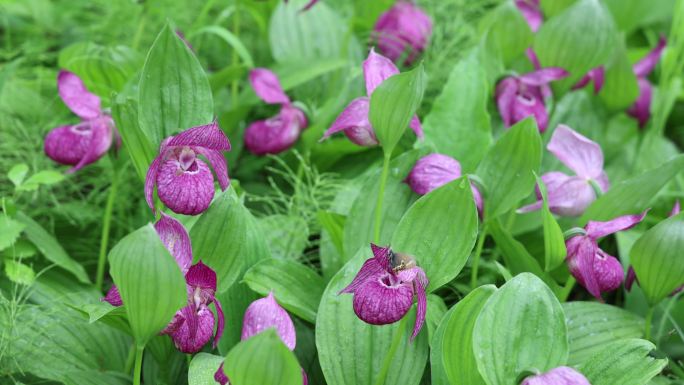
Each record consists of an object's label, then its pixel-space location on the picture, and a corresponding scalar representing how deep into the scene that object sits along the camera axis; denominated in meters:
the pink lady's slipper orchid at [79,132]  1.55
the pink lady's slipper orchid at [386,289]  1.34
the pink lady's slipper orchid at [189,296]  1.36
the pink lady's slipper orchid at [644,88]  1.87
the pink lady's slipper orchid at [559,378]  1.32
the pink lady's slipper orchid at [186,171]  1.38
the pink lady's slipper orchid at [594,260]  1.46
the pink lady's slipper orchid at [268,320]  1.36
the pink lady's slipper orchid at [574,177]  1.55
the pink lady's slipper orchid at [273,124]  1.70
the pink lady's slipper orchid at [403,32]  1.88
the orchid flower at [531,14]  1.89
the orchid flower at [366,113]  1.45
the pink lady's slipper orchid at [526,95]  1.71
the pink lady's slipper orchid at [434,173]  1.51
